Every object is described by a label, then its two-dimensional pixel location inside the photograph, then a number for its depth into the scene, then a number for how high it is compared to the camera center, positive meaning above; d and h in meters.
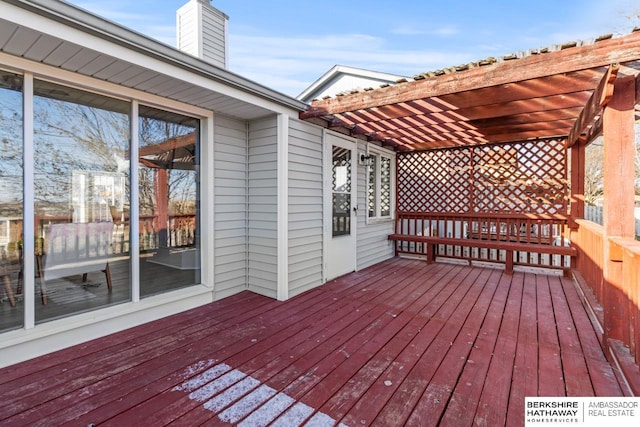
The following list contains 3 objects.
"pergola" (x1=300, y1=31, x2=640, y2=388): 2.24 +0.90
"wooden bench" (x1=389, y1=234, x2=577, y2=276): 4.48 -0.53
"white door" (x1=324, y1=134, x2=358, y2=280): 4.35 +0.09
